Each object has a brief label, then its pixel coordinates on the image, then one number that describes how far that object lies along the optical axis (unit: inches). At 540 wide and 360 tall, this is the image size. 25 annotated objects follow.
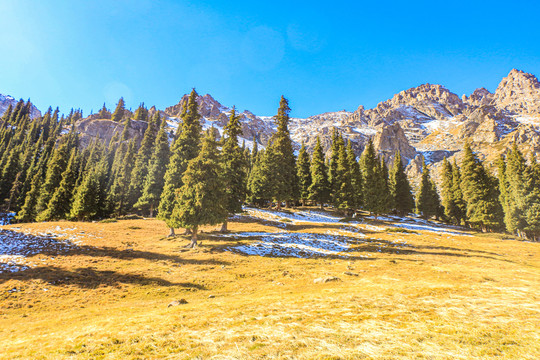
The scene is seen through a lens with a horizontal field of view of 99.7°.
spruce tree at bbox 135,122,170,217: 1534.2
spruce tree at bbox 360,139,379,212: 1888.5
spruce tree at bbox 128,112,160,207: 2003.0
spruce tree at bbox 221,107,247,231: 1219.9
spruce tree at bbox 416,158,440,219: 2539.4
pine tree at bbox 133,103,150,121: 5799.7
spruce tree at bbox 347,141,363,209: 1916.8
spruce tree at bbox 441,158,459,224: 2320.4
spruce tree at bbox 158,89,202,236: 1041.5
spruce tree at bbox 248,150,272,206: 1709.5
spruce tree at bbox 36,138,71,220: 1753.2
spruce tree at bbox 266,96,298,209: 1692.9
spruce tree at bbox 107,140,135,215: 2082.9
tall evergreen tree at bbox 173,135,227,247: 915.4
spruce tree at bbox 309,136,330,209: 2011.6
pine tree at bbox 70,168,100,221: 1584.6
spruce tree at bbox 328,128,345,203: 1969.1
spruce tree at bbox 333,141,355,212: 1875.1
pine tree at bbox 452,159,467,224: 2246.6
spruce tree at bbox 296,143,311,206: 2091.5
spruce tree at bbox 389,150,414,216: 2549.2
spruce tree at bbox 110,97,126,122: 5821.9
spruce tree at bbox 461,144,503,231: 1710.1
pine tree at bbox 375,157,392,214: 1887.3
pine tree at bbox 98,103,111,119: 6028.5
